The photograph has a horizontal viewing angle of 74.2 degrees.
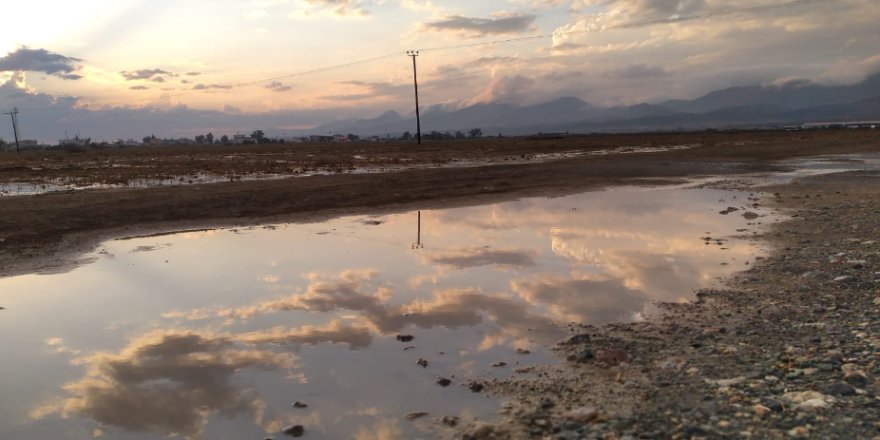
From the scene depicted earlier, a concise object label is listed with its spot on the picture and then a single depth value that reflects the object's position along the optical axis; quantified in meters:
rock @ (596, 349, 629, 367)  6.25
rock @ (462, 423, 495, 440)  4.81
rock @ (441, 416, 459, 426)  5.11
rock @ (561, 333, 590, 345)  7.01
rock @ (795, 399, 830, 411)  4.71
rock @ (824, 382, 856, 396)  4.91
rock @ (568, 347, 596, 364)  6.41
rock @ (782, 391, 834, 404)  4.87
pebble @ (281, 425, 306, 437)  5.07
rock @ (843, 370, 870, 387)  5.06
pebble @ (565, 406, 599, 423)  4.93
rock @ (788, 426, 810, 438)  4.34
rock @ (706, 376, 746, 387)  5.35
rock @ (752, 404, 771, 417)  4.70
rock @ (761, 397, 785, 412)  4.77
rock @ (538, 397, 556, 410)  5.27
